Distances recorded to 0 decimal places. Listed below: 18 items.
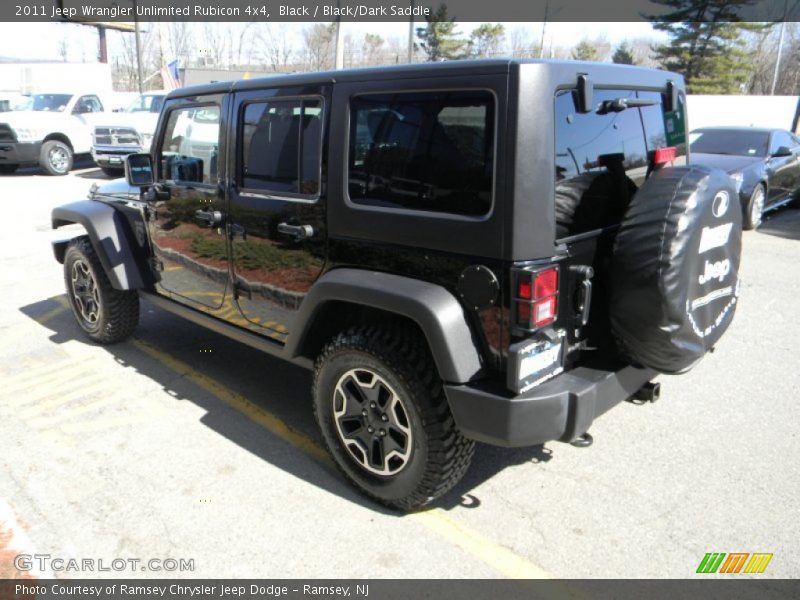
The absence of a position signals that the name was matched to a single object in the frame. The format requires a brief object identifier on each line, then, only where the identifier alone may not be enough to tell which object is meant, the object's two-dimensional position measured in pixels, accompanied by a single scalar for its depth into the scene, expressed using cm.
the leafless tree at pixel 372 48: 5737
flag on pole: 2441
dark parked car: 898
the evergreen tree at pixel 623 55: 4800
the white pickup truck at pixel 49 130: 1564
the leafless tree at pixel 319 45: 4508
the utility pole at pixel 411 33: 2770
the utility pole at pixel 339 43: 2099
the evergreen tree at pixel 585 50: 5447
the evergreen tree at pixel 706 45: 3784
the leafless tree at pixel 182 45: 5060
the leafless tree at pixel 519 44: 5666
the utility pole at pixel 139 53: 2911
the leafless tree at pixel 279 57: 4938
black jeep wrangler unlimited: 246
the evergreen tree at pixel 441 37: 5016
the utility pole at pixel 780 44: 4047
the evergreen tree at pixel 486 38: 5238
